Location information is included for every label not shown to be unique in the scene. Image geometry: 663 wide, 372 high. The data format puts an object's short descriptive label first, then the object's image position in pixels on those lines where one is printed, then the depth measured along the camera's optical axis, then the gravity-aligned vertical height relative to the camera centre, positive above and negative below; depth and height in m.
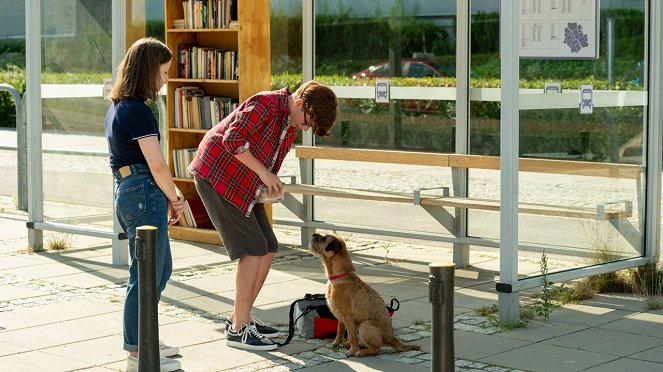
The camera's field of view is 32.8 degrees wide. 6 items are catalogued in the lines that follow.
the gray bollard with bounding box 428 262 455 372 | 4.83 -0.83
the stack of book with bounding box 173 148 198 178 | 11.69 -0.37
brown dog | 6.80 -1.10
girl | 6.21 -0.18
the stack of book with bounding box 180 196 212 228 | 11.60 -0.95
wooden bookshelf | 10.87 +0.61
